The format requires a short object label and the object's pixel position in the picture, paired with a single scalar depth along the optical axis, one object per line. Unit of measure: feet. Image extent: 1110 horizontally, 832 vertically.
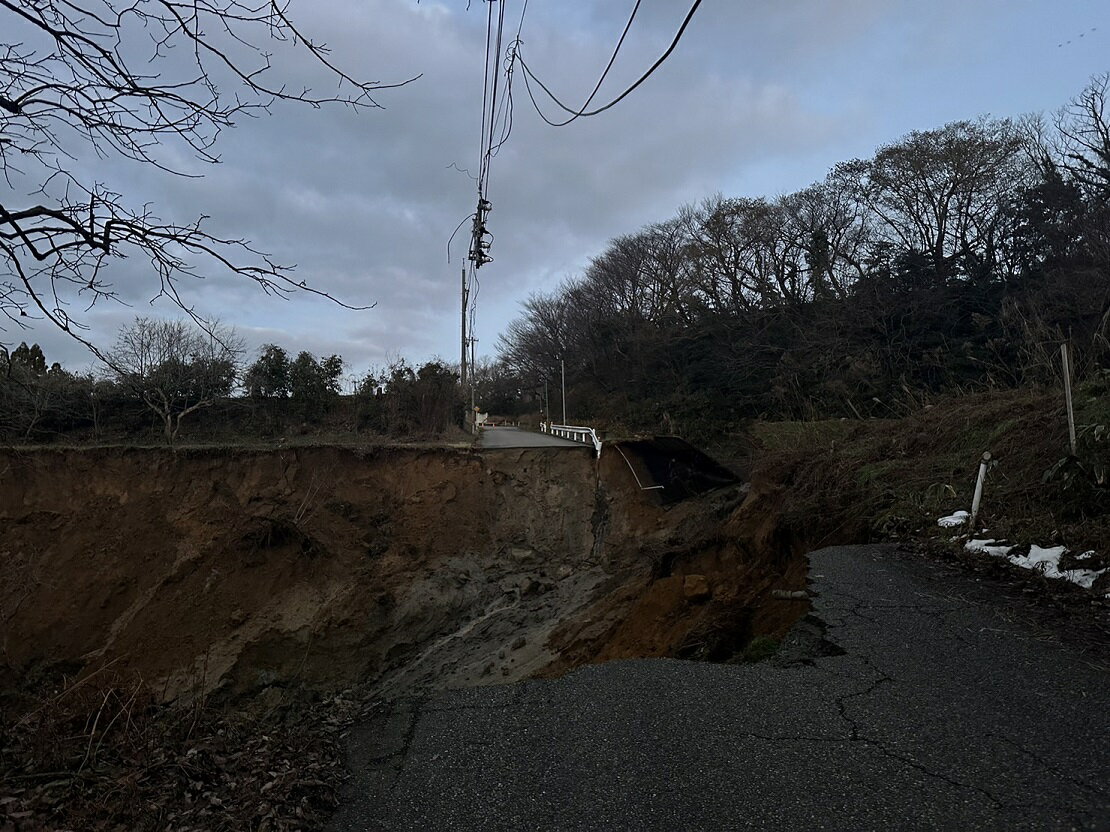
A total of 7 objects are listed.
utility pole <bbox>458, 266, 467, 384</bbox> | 95.96
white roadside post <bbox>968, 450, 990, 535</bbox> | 28.58
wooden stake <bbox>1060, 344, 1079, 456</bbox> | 26.73
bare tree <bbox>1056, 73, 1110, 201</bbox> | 74.90
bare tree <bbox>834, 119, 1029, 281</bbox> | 91.36
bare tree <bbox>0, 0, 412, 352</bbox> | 8.94
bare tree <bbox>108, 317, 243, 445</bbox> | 66.33
